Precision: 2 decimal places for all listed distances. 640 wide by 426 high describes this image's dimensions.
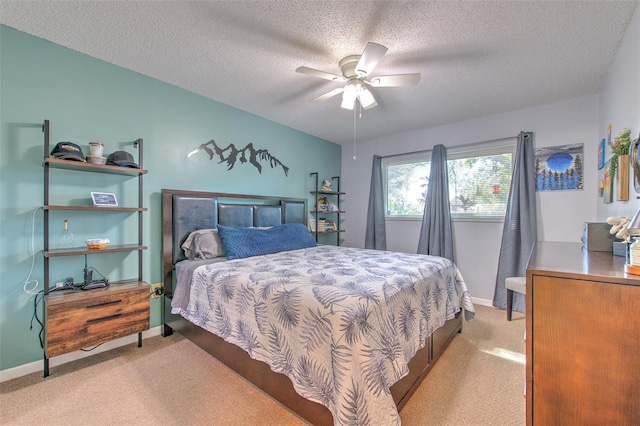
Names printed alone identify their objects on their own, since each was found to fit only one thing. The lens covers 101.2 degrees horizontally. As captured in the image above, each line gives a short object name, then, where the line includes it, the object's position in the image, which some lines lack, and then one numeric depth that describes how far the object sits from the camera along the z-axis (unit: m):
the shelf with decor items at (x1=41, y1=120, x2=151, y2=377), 1.87
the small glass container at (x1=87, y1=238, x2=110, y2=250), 2.09
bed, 1.25
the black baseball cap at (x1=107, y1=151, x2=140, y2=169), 2.23
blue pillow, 2.60
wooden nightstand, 1.85
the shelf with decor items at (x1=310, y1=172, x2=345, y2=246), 4.42
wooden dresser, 0.82
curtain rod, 3.37
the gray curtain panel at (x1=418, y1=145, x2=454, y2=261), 3.71
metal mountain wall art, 3.09
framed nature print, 3.00
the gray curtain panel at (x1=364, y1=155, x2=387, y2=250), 4.43
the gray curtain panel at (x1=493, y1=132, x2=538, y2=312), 3.17
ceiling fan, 1.78
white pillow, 2.62
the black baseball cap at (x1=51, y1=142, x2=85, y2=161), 1.94
